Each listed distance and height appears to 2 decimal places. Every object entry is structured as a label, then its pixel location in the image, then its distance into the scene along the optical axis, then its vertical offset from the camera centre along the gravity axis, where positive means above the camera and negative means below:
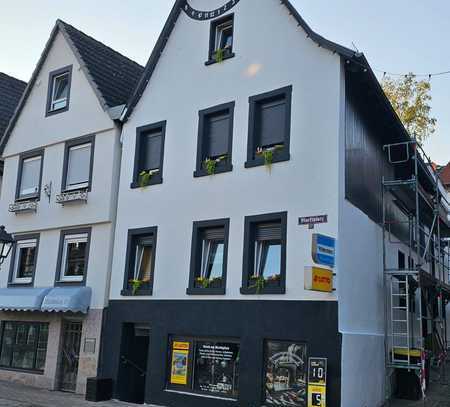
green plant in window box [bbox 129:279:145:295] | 17.02 +1.48
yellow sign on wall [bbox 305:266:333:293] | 12.52 +1.41
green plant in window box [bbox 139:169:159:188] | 17.58 +4.51
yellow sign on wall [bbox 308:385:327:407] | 12.68 -0.92
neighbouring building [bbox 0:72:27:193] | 25.41 +10.02
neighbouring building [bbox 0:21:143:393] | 18.30 +3.98
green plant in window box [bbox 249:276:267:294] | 14.28 +1.40
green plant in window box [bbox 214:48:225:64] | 16.72 +7.58
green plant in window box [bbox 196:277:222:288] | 15.40 +1.53
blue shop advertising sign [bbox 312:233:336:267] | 12.73 +2.03
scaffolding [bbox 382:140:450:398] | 15.68 +2.54
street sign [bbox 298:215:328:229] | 13.78 +2.81
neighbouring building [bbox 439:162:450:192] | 43.59 +12.71
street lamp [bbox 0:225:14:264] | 12.69 +1.85
